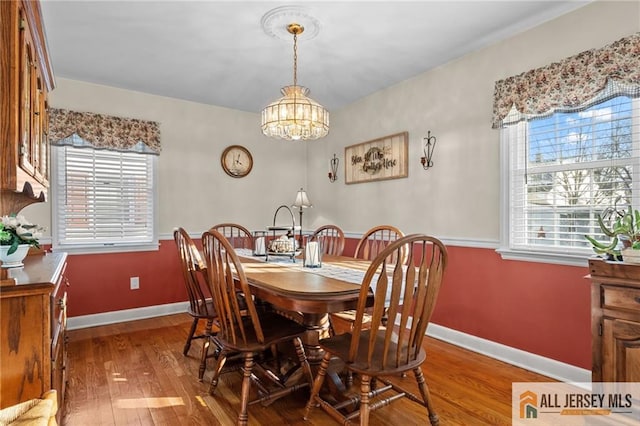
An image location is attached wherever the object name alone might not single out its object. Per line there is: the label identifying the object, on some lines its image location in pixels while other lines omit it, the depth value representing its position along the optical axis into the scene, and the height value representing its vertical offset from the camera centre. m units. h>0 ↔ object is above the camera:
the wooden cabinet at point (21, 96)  1.51 +0.55
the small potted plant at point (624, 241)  1.73 -0.13
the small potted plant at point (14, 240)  1.78 -0.13
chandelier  2.41 +0.67
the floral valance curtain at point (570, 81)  2.06 +0.86
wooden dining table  1.64 -0.35
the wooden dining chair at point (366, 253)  2.44 -0.32
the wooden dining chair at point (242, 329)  1.80 -0.64
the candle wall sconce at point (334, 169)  4.46 +0.57
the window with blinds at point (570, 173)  2.16 +0.28
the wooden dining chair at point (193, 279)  2.33 -0.44
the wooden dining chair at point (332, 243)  3.21 -0.26
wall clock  4.34 +0.66
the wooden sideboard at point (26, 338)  1.33 -0.47
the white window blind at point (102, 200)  3.38 +0.14
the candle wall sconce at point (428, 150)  3.28 +0.60
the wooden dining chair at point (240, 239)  3.62 -0.26
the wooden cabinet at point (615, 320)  1.69 -0.51
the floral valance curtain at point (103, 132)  3.30 +0.80
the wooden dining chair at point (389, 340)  1.53 -0.58
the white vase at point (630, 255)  1.70 -0.19
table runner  1.92 -0.34
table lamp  4.11 +0.16
